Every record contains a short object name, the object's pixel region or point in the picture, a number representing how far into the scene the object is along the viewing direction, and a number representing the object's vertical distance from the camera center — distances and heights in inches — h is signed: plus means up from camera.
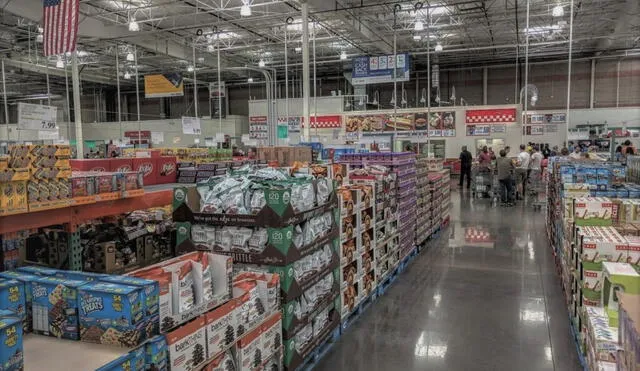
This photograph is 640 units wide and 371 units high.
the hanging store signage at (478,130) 799.5 +29.1
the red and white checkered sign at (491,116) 776.3 +51.2
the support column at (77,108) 426.8 +42.5
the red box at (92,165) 222.8 -5.5
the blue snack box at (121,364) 80.6 -36.3
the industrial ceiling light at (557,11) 436.2 +124.0
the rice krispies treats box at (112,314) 87.1 -29.8
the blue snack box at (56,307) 91.9 -29.8
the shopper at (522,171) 568.7 -30.1
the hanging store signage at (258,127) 918.6 +46.4
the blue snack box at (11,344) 66.4 -26.8
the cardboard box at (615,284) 108.5 -32.5
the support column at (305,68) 463.8 +80.8
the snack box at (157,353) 90.5 -38.3
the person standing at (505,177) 541.6 -34.6
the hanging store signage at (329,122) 868.6 +50.5
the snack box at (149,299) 91.0 -28.1
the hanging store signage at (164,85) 646.5 +91.6
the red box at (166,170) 227.3 -8.9
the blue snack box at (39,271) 100.7 -25.1
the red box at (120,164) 221.1 -5.3
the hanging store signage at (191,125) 617.1 +34.7
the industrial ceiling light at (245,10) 432.2 +127.0
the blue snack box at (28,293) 94.4 -27.3
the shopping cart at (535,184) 641.2 -53.5
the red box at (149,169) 217.0 -7.8
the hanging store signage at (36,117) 329.1 +26.2
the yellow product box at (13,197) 100.4 -9.2
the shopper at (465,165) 708.0 -26.7
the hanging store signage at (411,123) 813.2 +43.9
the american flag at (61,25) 292.5 +80.2
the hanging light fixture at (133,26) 494.3 +130.4
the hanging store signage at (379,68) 538.3 +92.1
